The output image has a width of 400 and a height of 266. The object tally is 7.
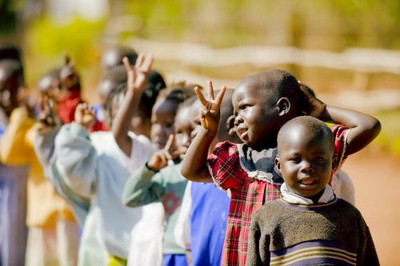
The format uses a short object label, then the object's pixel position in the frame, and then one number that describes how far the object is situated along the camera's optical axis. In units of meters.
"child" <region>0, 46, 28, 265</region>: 12.31
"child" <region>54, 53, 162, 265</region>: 9.26
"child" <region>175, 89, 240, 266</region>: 7.82
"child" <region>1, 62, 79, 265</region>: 11.47
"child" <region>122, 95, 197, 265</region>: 8.24
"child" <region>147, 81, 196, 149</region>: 9.32
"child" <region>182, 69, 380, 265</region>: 6.58
